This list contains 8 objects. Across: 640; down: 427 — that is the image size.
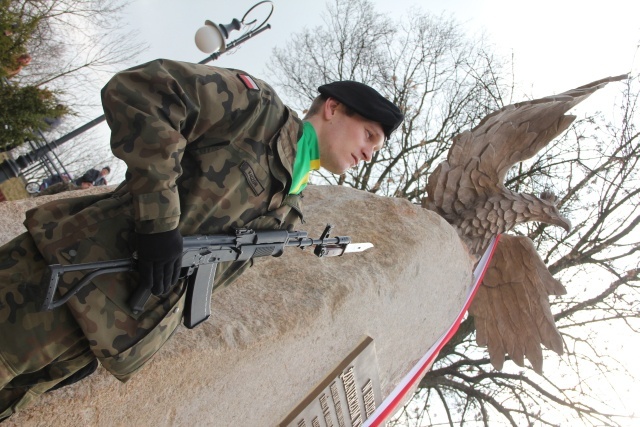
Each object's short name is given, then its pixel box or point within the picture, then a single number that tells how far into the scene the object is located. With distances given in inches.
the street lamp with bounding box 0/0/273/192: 201.9
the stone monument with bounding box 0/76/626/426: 89.3
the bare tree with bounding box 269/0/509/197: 415.8
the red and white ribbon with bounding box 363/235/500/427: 129.3
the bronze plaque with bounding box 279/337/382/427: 110.2
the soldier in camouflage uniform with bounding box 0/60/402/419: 53.0
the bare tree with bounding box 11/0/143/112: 415.5
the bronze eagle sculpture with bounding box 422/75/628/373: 165.5
